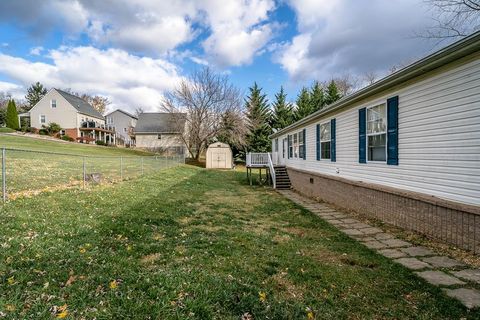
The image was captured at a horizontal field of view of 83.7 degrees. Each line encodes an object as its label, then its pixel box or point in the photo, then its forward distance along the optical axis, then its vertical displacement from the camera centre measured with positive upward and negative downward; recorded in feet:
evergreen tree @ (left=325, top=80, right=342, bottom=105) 107.45 +23.04
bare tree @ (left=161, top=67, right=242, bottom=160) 99.04 +18.25
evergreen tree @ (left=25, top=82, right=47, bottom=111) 180.04 +41.53
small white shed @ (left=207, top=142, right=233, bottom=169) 97.19 -1.47
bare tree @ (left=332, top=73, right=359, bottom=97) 123.95 +31.50
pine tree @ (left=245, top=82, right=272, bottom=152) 105.70 +12.00
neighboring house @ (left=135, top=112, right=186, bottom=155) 117.60 +9.73
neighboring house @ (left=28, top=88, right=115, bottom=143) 124.88 +19.15
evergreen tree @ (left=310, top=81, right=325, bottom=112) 111.75 +22.42
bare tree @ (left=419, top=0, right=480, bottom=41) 34.06 +17.29
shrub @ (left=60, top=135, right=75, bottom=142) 114.83 +6.86
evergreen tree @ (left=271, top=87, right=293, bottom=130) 109.40 +16.02
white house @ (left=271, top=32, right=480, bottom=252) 14.57 +0.18
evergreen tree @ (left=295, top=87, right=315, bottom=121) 108.99 +18.56
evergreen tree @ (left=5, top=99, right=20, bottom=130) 122.31 +16.92
